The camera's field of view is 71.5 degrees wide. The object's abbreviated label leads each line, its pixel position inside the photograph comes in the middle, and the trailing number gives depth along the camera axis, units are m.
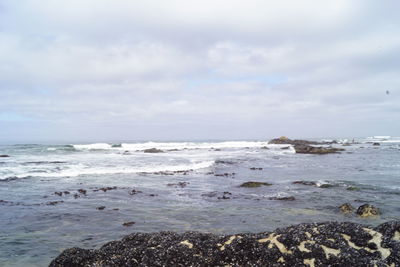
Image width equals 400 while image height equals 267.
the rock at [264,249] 4.66
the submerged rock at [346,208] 11.19
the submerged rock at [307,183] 17.59
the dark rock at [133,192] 15.42
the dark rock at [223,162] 31.70
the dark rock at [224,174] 22.48
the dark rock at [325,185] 16.86
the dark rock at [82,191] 15.46
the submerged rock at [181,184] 17.69
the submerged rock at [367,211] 10.70
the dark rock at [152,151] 52.14
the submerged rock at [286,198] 13.51
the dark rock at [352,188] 15.98
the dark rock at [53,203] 12.93
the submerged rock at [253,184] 17.38
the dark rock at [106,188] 16.25
